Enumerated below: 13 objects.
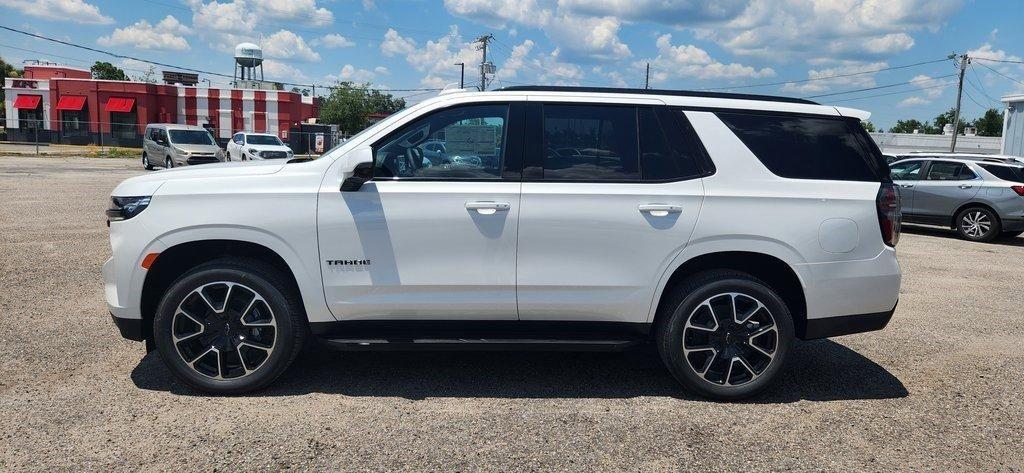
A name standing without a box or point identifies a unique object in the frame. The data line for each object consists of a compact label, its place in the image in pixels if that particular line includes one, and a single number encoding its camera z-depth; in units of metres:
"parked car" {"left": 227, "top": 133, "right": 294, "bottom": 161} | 29.17
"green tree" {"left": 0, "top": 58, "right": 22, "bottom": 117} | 86.81
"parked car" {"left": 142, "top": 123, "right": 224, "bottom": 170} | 27.22
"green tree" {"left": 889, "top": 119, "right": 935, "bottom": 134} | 105.50
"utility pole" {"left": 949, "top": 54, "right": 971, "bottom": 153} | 45.05
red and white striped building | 54.41
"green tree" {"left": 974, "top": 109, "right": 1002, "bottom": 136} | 91.75
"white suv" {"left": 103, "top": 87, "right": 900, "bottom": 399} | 4.26
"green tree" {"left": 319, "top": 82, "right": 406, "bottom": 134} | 72.94
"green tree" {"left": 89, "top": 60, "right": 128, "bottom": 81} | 99.33
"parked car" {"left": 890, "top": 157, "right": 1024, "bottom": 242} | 13.12
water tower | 69.12
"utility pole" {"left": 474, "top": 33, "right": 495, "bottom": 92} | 48.87
